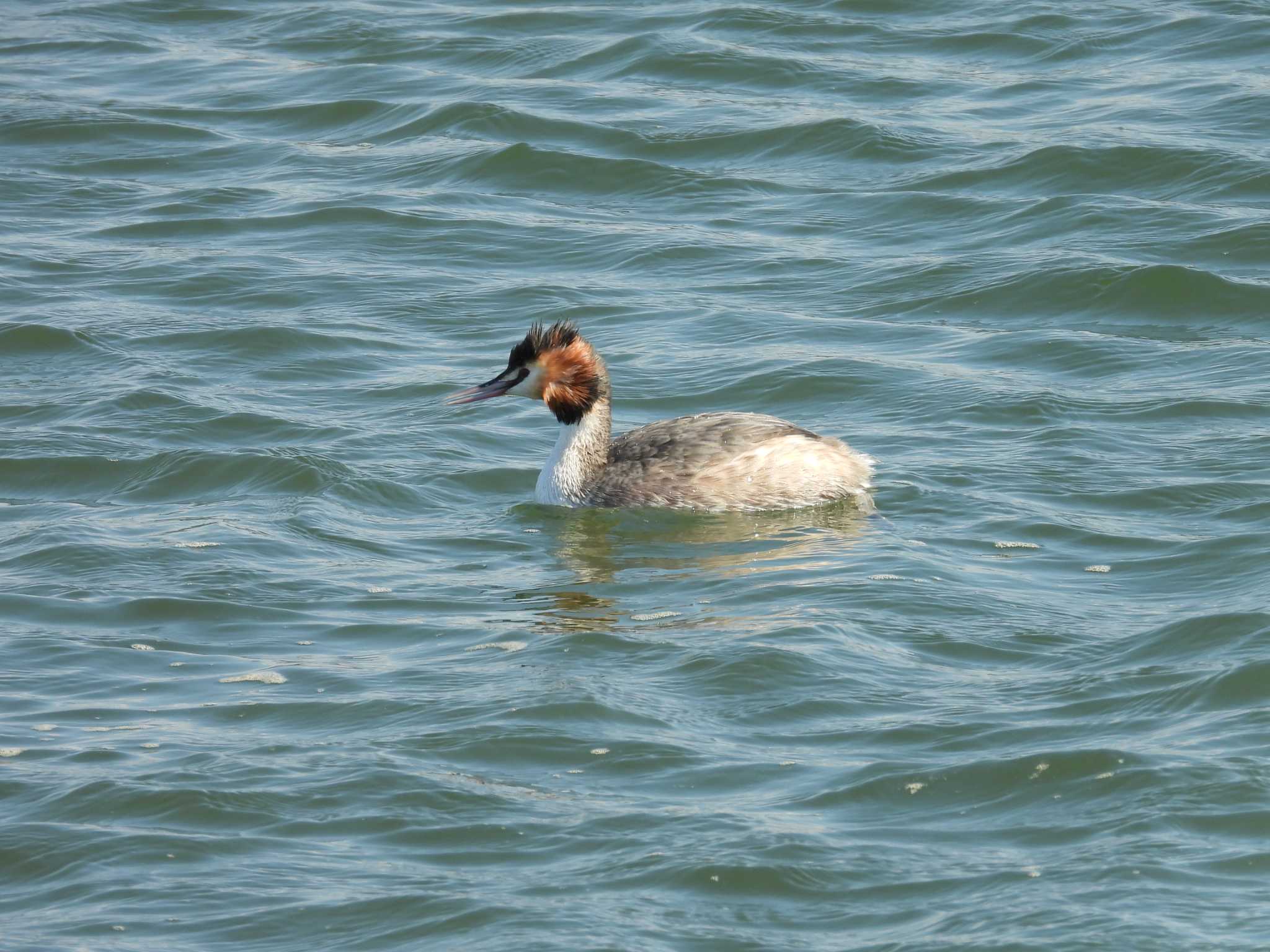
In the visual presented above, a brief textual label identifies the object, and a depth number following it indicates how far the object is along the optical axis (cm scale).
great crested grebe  2086
